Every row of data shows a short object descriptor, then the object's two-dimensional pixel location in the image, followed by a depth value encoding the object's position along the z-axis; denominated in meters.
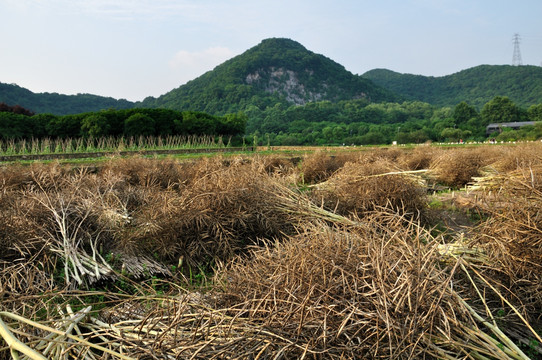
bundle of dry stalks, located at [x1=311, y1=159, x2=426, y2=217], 5.75
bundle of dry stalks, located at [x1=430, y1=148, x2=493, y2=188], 10.40
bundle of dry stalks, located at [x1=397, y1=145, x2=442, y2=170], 12.77
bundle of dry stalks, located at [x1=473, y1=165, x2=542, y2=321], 2.97
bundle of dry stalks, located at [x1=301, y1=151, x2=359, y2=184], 10.80
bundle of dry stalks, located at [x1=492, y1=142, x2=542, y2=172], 8.05
